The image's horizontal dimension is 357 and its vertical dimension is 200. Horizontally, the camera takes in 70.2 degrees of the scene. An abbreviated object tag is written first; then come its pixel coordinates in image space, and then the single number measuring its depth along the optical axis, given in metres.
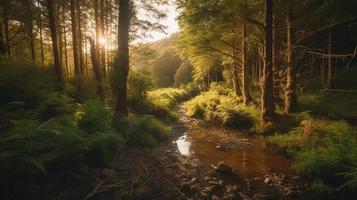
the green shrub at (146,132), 9.12
